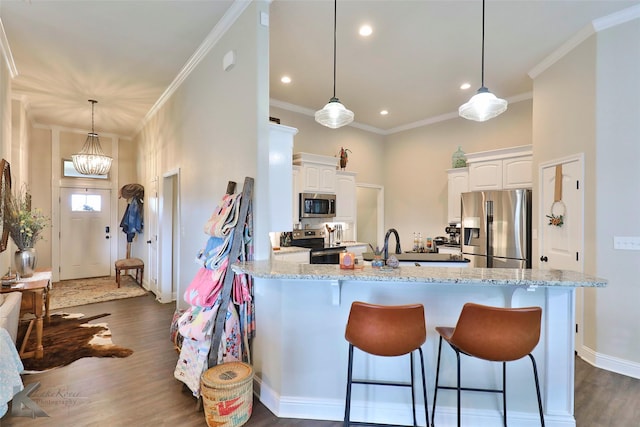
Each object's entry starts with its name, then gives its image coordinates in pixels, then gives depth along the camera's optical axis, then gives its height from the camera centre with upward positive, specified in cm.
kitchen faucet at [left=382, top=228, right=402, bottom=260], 225 -26
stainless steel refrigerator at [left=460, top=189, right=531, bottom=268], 423 -21
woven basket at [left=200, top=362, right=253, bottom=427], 201 -121
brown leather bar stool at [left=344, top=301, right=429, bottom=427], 169 -63
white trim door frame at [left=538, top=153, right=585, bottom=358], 322 -14
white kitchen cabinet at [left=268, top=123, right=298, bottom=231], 260 +33
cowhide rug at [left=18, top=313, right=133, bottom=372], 302 -142
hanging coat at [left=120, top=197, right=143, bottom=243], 623 -9
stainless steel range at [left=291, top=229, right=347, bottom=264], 484 -53
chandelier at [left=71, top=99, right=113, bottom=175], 528 +87
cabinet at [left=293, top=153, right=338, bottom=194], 491 +68
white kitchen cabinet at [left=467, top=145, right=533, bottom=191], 445 +68
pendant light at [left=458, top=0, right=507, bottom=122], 252 +90
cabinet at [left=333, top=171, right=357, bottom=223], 556 +31
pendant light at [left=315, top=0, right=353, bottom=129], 274 +91
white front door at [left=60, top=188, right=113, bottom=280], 645 -41
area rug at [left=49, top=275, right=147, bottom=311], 496 -139
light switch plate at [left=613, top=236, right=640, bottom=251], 284 -27
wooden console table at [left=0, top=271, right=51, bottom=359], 309 -93
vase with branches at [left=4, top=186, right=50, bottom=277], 348 -20
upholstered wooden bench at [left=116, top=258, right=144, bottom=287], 576 -97
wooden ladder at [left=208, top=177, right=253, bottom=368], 233 -46
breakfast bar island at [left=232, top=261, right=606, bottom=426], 197 -92
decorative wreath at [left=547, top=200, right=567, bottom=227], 347 -2
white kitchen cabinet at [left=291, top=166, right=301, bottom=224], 486 +37
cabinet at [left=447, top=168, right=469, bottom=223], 519 +43
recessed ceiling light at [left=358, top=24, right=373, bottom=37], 303 +182
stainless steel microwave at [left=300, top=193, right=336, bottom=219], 493 +14
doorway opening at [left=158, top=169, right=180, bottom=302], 480 -46
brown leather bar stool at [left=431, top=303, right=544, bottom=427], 167 -64
